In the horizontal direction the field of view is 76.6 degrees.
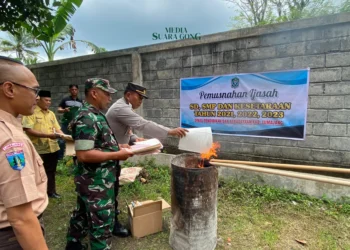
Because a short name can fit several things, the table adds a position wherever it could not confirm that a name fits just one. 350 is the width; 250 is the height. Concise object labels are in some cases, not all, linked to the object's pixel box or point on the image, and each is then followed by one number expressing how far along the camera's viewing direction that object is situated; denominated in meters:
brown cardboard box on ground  2.81
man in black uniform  5.26
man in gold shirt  3.57
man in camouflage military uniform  1.96
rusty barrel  2.33
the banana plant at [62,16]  5.17
